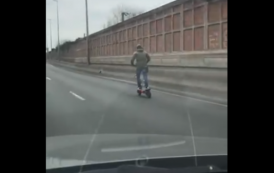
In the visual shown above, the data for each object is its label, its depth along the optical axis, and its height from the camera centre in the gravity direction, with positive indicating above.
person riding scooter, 9.52 -0.10
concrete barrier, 12.55 -0.59
